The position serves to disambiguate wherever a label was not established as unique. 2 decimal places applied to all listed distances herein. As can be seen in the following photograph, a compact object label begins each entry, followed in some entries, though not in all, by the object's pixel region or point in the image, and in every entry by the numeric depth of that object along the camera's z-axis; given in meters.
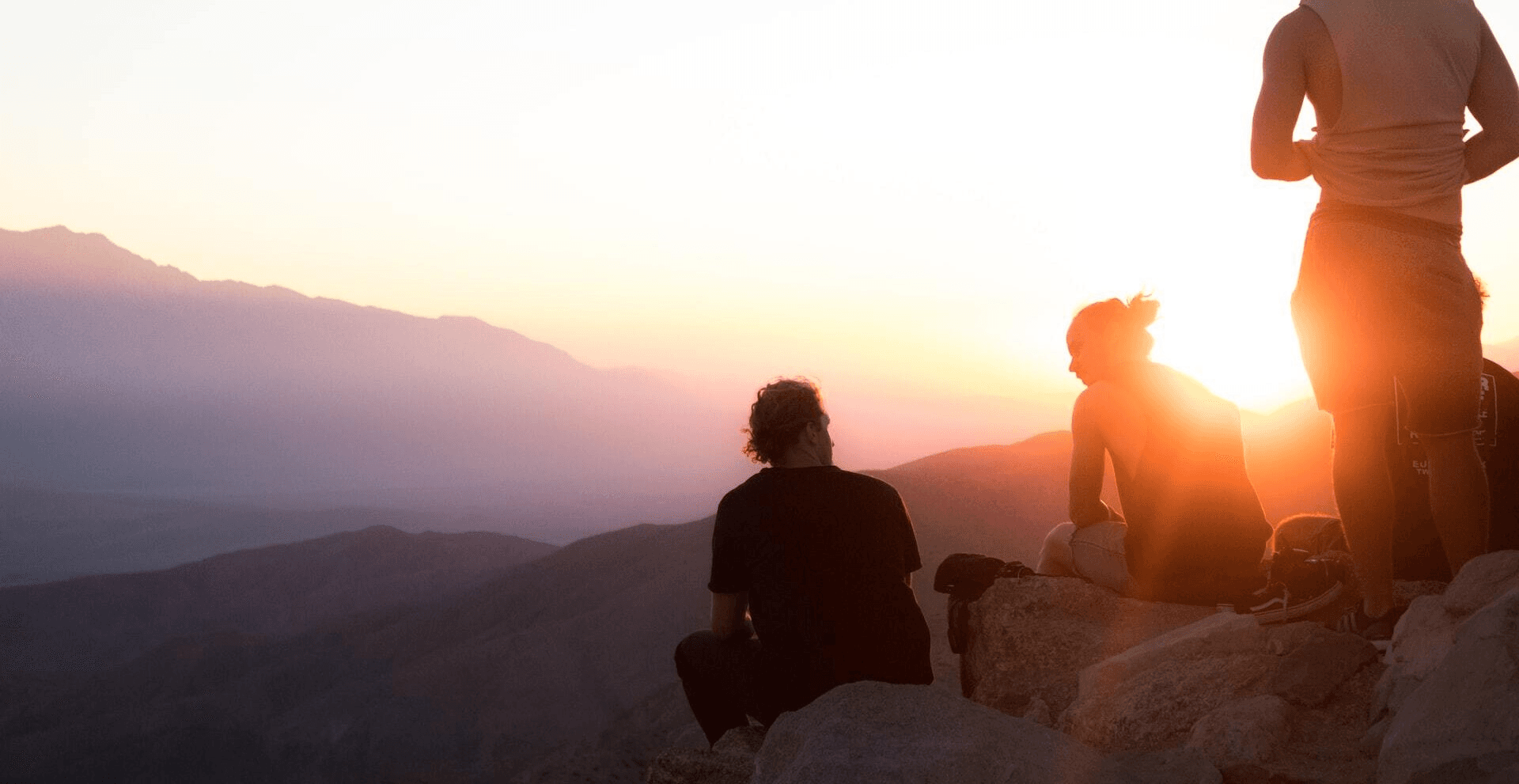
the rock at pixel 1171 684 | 3.72
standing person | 3.29
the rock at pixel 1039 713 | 4.62
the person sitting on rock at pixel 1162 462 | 4.59
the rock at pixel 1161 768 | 3.01
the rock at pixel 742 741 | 4.01
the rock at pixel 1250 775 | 3.05
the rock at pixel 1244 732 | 3.17
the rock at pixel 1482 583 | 3.14
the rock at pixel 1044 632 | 5.11
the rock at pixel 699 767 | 3.98
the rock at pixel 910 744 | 2.82
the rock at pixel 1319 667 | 3.48
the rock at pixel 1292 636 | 3.68
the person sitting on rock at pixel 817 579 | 3.62
